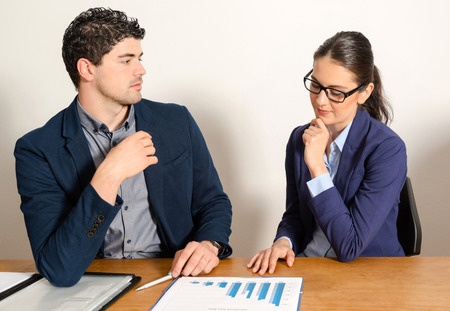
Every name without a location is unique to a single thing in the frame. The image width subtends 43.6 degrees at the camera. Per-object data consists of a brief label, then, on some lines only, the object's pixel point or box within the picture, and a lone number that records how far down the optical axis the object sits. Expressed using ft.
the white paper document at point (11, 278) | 5.08
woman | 5.53
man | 5.66
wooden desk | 4.19
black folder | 4.50
